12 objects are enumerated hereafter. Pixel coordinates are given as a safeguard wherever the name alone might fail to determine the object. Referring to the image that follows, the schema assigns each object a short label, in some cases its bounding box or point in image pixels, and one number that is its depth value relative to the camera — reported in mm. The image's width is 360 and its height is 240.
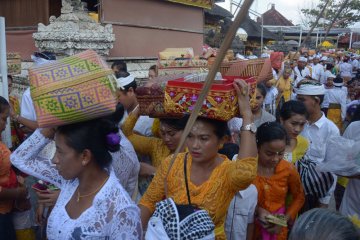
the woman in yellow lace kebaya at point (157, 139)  2744
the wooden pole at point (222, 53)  1024
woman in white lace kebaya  1772
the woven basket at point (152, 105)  2678
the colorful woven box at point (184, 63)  3199
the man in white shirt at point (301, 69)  12234
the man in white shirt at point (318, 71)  14383
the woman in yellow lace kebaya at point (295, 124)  3342
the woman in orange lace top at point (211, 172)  2064
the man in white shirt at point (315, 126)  3729
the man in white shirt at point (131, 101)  3525
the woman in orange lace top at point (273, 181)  2846
